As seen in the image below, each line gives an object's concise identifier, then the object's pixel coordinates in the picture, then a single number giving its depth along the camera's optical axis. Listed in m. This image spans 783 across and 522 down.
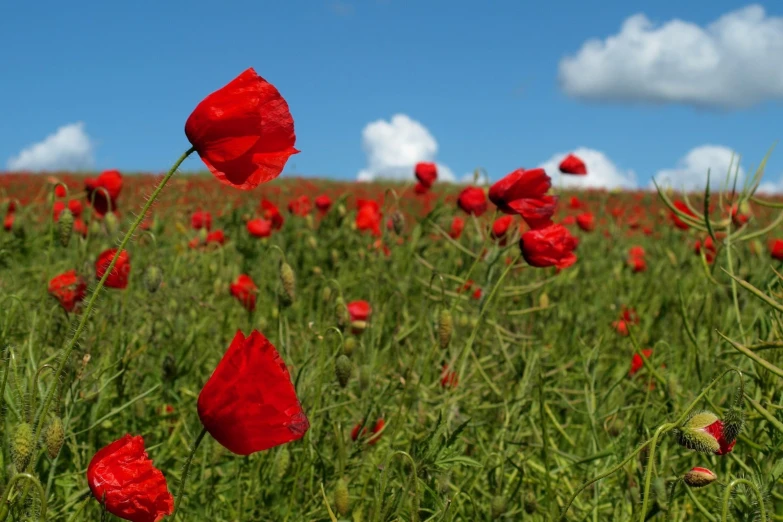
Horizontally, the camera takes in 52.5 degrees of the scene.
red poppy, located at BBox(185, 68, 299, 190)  0.97
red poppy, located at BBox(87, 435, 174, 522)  0.98
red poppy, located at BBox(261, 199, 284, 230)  3.85
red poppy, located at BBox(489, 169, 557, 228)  1.74
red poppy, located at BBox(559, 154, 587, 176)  3.29
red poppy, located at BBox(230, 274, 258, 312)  2.58
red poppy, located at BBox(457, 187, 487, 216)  2.70
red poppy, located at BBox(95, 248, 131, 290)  1.73
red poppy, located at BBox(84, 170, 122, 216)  2.44
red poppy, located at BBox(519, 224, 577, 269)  1.72
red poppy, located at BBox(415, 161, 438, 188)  3.47
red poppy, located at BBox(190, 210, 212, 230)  3.99
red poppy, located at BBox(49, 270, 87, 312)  1.94
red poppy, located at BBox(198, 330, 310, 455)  0.92
